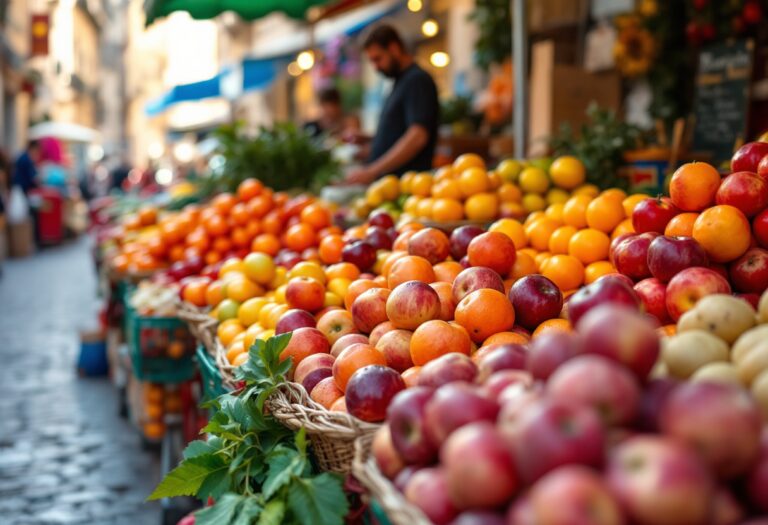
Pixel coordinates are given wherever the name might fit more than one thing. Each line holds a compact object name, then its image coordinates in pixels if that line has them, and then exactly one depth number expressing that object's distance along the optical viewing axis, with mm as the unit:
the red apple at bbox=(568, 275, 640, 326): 1671
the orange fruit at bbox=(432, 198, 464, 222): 3889
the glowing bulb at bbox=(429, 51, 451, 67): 7745
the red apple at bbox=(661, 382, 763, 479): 1183
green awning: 6770
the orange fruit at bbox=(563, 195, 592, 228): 3170
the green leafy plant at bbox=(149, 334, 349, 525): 1786
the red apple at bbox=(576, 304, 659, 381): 1315
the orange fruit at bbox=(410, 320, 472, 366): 2119
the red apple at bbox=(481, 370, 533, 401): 1481
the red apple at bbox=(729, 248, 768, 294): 2209
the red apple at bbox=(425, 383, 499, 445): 1411
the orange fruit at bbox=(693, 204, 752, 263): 2254
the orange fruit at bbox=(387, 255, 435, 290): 2758
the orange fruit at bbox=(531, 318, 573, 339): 2205
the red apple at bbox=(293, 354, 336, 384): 2365
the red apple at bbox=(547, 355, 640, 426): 1236
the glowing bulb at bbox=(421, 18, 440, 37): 7505
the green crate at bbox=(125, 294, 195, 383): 4281
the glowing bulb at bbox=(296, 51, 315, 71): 7908
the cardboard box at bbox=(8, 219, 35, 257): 16422
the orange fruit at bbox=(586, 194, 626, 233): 3012
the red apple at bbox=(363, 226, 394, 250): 3582
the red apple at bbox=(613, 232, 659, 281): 2363
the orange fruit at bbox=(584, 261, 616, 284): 2750
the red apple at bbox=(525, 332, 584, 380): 1372
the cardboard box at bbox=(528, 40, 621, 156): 6820
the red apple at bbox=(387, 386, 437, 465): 1493
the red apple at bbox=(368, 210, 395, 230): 3893
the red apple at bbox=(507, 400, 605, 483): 1175
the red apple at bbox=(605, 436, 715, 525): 1107
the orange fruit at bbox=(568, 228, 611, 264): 2889
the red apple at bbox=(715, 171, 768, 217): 2336
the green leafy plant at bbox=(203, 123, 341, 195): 6680
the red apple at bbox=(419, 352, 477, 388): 1718
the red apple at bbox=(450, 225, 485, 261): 3119
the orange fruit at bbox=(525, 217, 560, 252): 3209
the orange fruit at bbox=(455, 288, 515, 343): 2248
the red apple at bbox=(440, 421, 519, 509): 1234
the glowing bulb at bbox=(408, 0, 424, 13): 7170
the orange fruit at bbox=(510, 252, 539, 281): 2846
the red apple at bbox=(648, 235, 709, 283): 2160
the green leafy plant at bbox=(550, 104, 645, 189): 4664
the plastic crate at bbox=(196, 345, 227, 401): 2941
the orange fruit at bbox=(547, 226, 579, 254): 3053
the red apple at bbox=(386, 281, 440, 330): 2338
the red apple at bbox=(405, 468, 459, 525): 1367
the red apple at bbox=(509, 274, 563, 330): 2314
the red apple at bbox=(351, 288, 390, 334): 2545
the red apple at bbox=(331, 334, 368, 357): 2471
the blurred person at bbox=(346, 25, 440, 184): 5273
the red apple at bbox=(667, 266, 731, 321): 2012
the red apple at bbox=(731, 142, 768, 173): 2570
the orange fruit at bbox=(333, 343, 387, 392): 2133
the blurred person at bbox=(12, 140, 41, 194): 17891
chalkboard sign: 6242
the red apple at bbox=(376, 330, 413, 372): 2279
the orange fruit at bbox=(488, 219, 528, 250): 3230
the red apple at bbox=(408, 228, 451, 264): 3098
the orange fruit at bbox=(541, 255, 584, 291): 2803
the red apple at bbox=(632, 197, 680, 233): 2562
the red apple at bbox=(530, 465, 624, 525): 1095
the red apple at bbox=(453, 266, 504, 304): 2492
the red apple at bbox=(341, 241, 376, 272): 3357
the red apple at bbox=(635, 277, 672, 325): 2168
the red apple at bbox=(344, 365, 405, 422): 1856
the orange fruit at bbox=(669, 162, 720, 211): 2486
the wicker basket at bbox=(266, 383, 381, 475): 1816
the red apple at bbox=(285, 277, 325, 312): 2945
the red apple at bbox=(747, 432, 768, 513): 1200
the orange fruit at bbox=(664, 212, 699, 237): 2417
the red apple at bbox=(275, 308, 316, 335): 2703
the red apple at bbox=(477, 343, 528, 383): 1646
